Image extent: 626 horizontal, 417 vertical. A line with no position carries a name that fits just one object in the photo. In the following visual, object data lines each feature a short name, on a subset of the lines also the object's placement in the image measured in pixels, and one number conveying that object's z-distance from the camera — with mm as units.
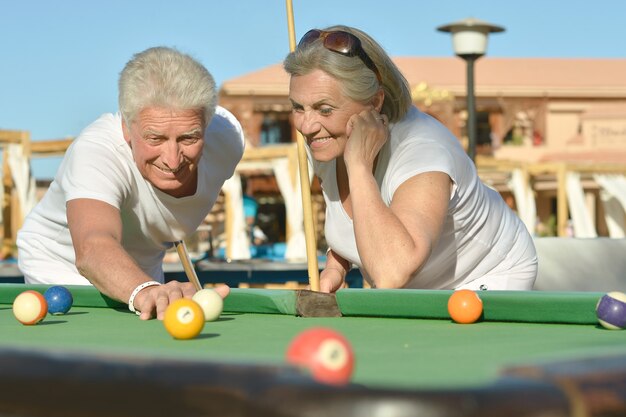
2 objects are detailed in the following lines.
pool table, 1872
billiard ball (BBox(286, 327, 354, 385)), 2154
